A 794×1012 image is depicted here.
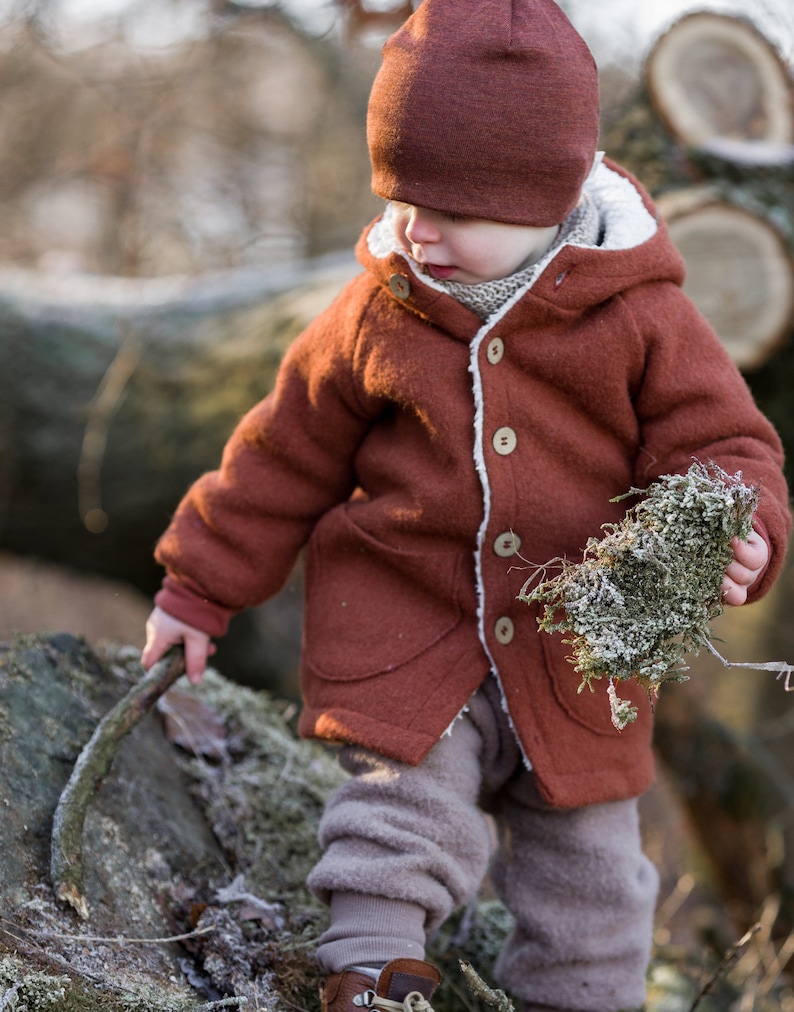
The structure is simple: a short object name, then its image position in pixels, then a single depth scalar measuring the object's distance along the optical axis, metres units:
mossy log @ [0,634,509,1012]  1.77
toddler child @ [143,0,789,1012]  1.85
